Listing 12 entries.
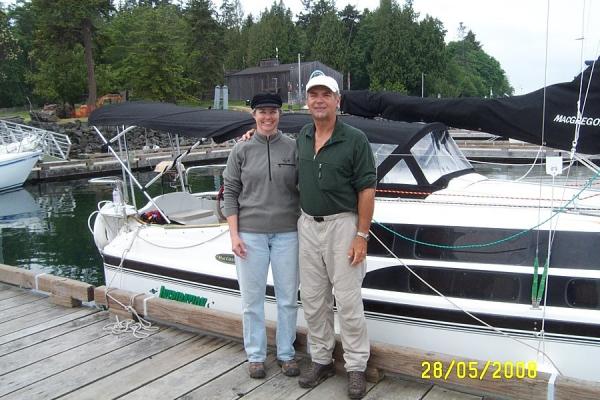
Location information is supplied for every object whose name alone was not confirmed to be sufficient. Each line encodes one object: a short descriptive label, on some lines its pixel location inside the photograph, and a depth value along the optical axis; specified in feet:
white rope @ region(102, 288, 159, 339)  16.81
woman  12.63
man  11.61
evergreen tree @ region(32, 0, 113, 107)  136.87
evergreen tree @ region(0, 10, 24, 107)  192.46
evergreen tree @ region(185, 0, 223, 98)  212.43
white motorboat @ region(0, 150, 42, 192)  74.08
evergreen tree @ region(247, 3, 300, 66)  285.84
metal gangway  78.79
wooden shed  218.18
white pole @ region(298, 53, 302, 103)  208.23
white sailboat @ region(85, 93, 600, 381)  14.11
